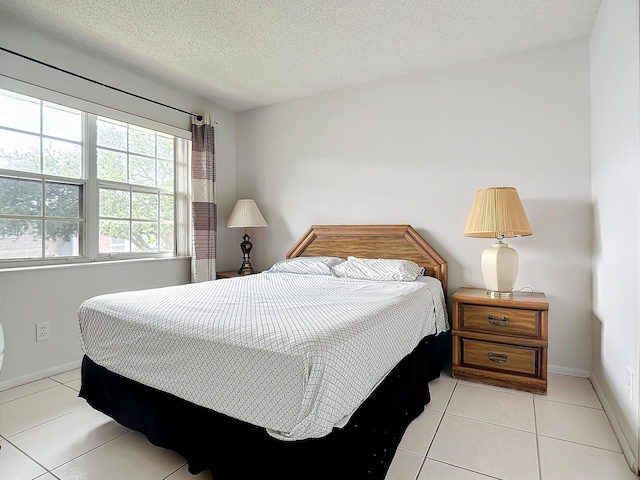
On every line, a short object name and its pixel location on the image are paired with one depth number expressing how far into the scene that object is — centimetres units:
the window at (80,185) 248
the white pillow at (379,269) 266
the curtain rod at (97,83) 241
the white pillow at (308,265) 298
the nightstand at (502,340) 228
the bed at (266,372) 121
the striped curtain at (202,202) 353
